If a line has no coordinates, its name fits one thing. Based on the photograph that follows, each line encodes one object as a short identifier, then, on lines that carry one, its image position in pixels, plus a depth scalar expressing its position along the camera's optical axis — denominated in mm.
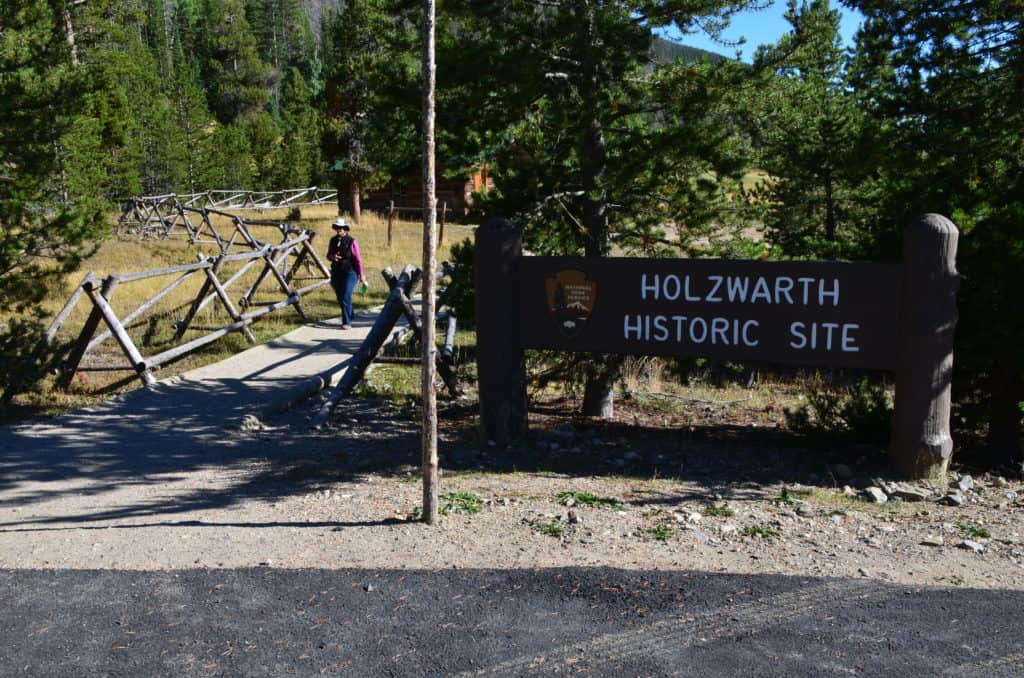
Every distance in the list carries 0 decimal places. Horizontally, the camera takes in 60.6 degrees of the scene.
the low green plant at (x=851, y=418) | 8305
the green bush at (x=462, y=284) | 9336
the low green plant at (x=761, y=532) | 5887
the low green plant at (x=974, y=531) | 5863
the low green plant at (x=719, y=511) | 6332
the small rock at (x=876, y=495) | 6691
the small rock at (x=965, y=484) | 6910
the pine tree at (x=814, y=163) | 10619
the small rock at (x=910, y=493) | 6727
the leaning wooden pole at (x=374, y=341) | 9922
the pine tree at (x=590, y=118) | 8375
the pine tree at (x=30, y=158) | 10578
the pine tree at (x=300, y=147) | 62000
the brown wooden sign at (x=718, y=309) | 7105
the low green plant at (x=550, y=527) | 5973
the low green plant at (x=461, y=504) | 6462
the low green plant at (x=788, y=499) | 6623
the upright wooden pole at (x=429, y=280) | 5648
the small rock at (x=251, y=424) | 9320
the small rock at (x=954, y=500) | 6590
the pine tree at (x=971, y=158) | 7480
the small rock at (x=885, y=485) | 6844
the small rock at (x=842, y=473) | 7348
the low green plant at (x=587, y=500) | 6578
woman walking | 14891
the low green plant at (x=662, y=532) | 5871
